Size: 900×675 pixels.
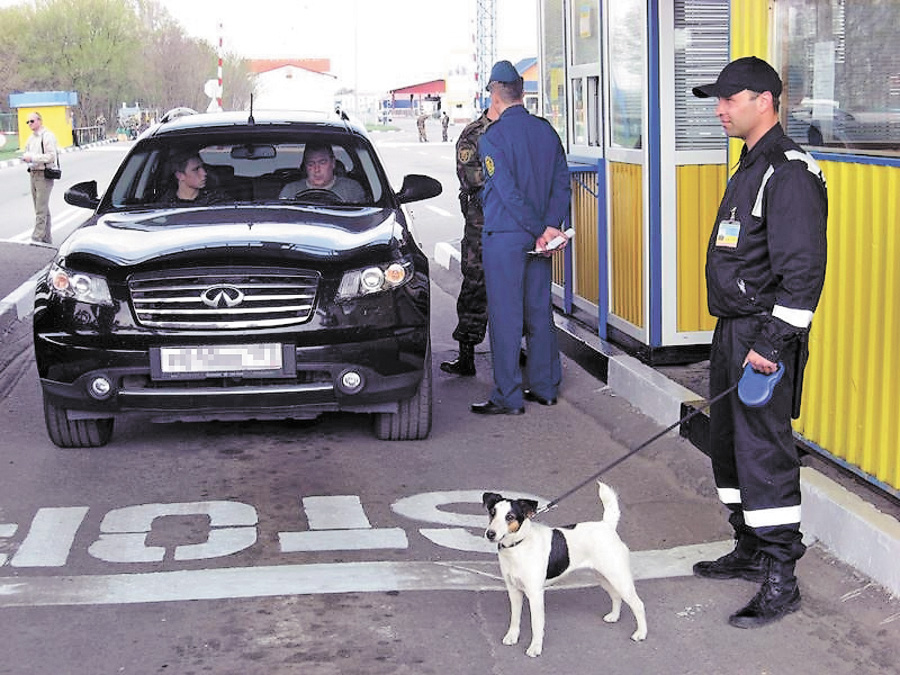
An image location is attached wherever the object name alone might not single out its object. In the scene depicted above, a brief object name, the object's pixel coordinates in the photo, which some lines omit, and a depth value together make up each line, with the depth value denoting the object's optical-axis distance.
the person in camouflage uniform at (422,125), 62.92
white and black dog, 4.38
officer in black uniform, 4.52
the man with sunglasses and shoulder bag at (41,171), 18.44
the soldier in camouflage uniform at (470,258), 8.97
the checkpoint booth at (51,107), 67.12
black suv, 6.77
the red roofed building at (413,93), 153.62
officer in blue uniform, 7.91
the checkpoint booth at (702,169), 5.50
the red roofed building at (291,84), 104.56
